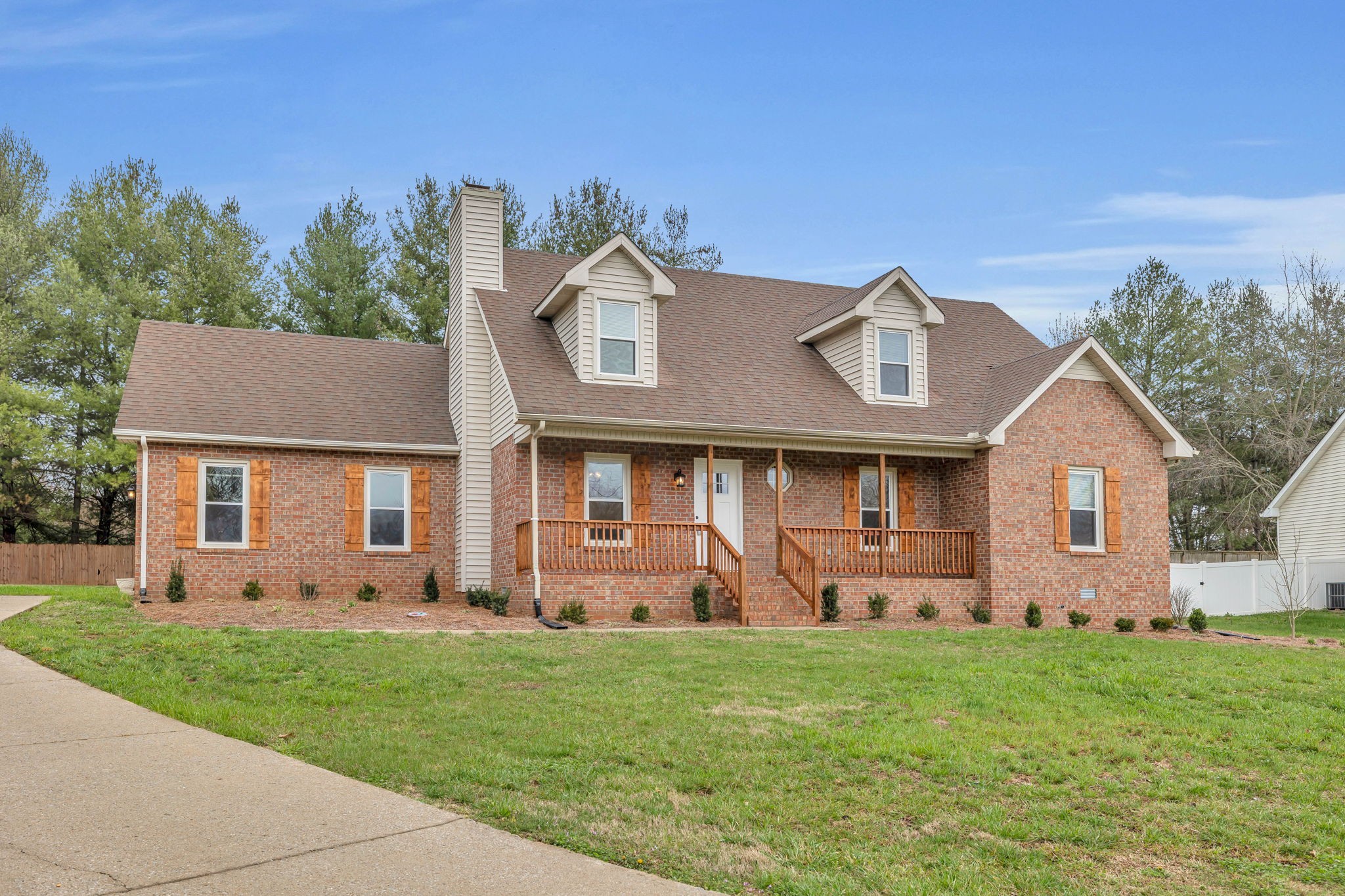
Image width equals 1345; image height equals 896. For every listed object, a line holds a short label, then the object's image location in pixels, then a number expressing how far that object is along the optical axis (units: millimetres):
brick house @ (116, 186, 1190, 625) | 18078
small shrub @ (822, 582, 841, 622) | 17656
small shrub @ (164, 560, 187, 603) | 17594
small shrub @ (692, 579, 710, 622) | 17062
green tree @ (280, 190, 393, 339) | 34281
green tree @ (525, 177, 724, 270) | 36844
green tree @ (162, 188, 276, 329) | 32469
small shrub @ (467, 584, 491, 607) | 18750
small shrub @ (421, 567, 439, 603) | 19359
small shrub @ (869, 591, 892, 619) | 18234
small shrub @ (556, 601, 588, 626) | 16250
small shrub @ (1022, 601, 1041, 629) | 18594
